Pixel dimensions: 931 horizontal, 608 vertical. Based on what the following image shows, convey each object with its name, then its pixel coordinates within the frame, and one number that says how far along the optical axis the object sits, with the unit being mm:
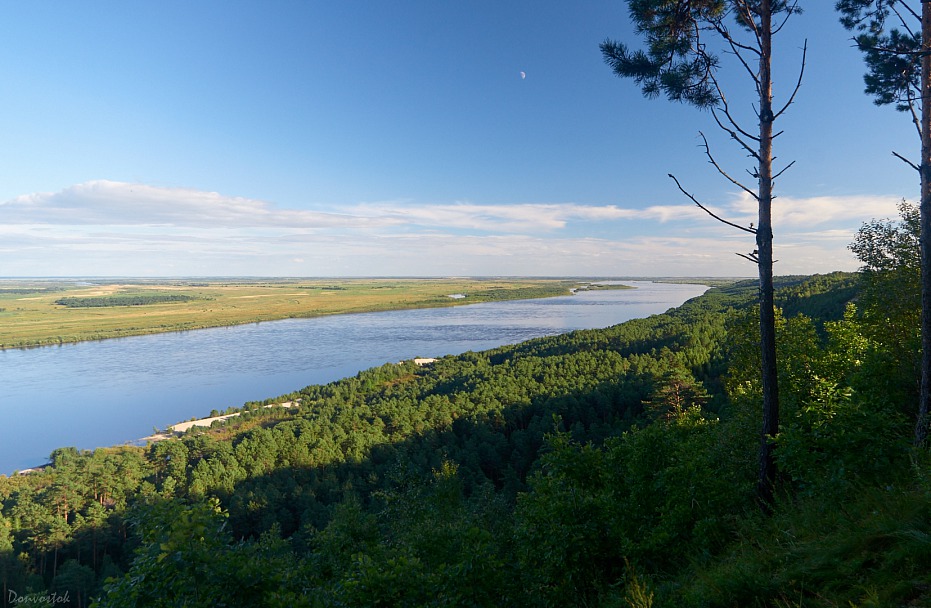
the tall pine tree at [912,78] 9266
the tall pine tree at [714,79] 8836
